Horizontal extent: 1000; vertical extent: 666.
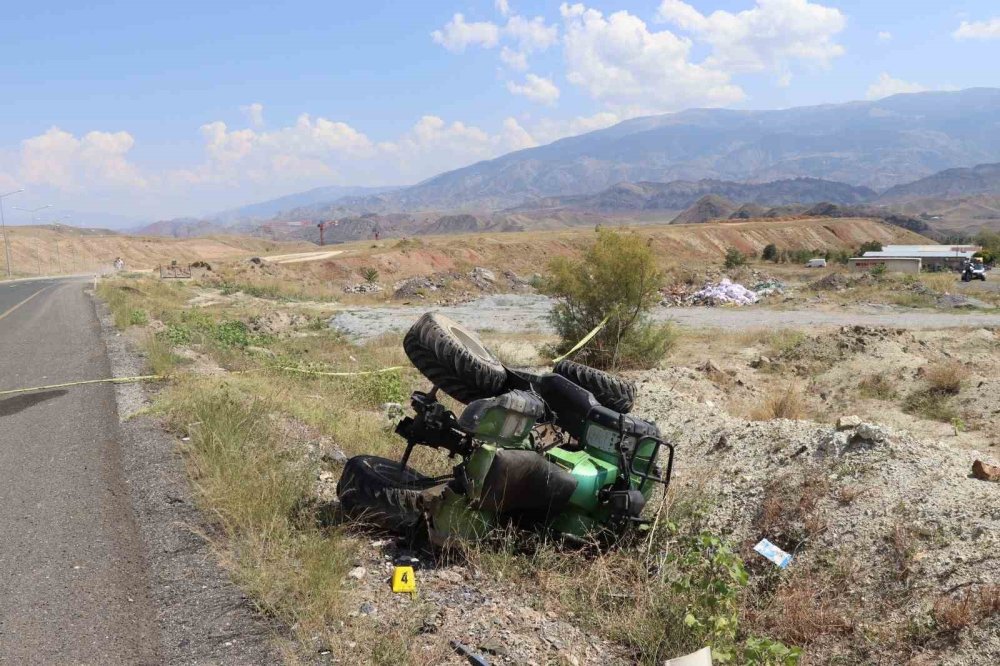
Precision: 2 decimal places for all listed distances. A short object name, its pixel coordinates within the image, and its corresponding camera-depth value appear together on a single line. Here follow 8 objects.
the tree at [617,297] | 14.04
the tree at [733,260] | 47.91
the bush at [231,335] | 14.99
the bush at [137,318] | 16.06
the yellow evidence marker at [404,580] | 4.25
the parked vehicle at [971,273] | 39.45
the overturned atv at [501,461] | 4.76
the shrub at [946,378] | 10.95
